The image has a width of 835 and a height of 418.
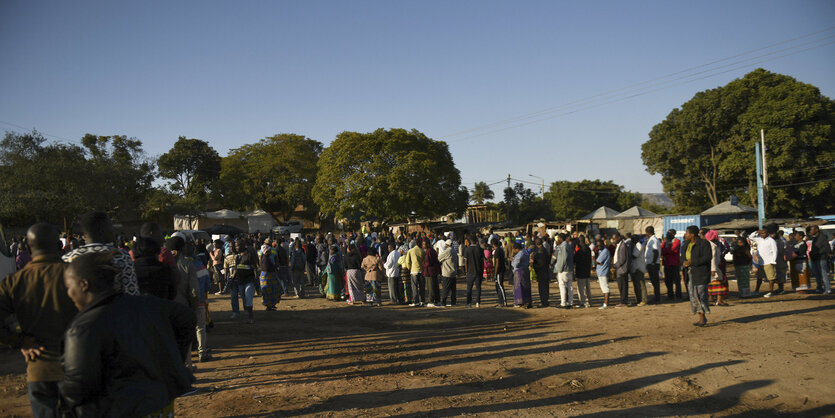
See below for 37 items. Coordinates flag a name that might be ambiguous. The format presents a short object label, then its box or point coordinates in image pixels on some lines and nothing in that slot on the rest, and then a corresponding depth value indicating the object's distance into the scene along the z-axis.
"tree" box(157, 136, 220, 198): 59.62
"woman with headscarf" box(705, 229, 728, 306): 11.20
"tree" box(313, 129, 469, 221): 40.97
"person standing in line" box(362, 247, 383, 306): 13.58
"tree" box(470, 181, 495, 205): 67.00
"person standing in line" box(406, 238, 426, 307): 13.35
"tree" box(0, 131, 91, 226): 31.09
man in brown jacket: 3.46
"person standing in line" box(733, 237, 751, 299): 12.88
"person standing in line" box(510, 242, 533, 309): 12.57
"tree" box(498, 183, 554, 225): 58.06
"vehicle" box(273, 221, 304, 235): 43.75
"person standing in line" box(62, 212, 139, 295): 3.35
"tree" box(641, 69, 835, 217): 35.72
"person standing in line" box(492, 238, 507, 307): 12.77
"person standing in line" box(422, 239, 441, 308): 13.28
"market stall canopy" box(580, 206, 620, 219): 37.16
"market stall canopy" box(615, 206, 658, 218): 35.84
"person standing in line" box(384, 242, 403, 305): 14.03
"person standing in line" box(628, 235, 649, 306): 12.27
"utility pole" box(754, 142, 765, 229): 26.64
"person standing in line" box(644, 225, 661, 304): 13.09
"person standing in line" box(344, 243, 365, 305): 13.78
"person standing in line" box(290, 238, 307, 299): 15.35
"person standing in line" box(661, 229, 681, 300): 13.25
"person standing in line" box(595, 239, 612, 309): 12.38
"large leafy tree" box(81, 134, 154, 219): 35.50
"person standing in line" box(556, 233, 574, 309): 12.38
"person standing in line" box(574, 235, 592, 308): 12.62
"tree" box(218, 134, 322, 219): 56.25
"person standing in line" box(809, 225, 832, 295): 12.83
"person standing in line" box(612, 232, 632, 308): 12.02
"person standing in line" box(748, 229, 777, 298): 12.93
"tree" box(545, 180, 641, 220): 63.94
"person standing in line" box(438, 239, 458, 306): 12.89
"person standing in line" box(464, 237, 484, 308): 12.80
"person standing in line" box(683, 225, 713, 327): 8.98
